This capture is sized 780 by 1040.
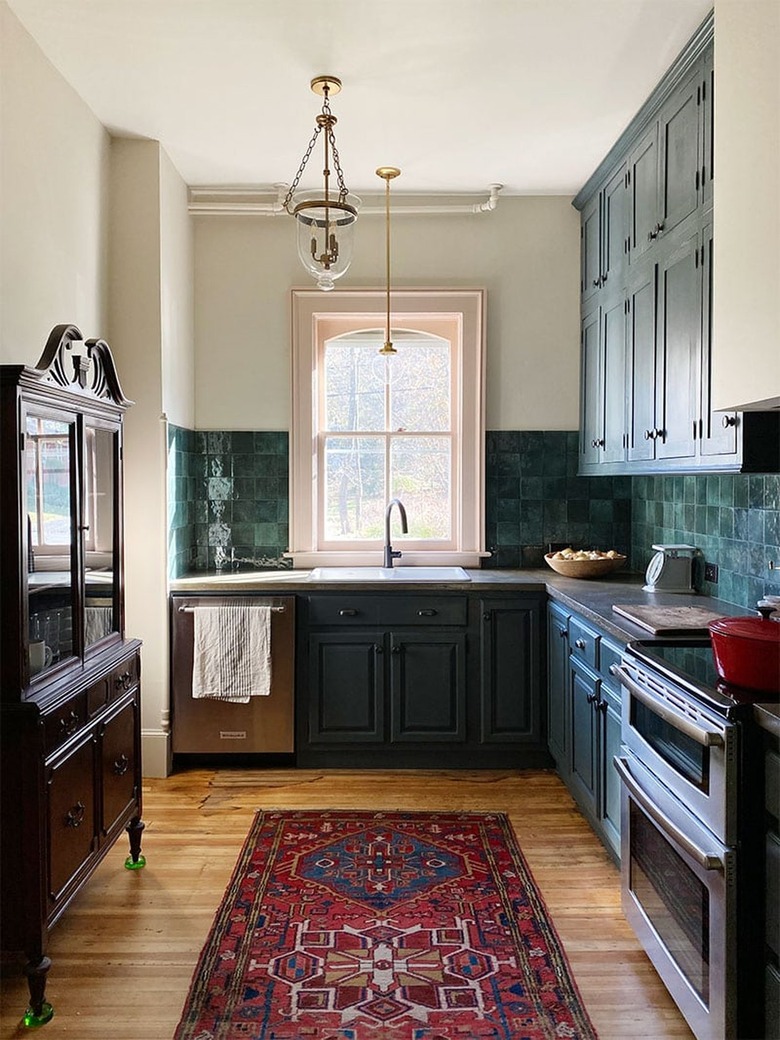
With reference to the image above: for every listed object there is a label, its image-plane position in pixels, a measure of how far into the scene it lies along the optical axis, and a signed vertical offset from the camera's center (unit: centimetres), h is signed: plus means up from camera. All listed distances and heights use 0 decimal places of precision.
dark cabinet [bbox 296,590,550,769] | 367 -79
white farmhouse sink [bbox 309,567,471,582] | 370 -33
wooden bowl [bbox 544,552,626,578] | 370 -29
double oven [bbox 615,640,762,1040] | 166 -77
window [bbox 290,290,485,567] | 426 +40
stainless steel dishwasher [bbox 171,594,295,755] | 366 -95
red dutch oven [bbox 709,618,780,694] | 173 -33
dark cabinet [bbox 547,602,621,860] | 265 -81
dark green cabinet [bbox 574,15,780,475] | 252 +82
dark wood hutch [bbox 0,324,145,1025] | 200 -42
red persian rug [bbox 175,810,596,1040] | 199 -131
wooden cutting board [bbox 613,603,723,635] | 243 -37
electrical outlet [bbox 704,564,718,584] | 315 -28
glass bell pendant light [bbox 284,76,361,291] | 272 +98
